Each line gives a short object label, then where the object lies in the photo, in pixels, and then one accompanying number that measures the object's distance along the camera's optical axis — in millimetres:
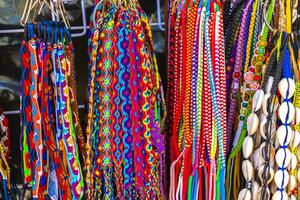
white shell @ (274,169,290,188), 724
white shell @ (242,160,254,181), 751
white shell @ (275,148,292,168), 719
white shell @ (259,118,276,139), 724
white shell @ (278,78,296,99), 706
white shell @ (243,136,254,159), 743
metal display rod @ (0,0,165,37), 841
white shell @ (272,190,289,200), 728
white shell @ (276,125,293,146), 710
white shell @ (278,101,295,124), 708
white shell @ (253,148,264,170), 735
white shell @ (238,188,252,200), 756
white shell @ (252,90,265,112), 724
